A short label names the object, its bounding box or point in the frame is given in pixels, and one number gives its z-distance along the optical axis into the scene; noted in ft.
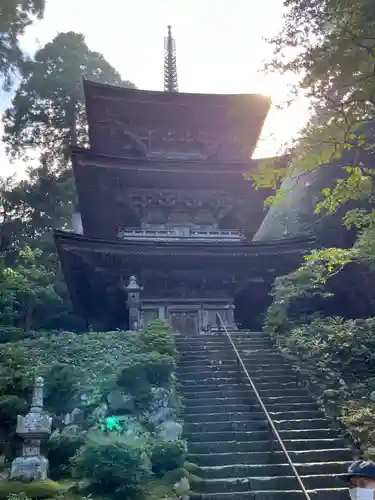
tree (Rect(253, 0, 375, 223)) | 25.14
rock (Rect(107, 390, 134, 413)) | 30.37
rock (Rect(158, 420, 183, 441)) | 27.96
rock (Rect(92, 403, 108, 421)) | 29.43
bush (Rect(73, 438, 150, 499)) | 21.77
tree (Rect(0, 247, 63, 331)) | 60.90
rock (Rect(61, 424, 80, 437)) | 27.91
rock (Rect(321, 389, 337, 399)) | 31.81
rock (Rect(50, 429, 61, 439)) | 27.45
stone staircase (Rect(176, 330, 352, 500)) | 24.66
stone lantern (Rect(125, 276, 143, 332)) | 54.80
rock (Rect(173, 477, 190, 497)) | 23.20
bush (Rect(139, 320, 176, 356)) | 36.76
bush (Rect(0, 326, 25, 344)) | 49.24
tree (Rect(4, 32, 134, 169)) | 105.09
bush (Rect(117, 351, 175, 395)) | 32.04
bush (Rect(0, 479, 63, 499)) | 21.99
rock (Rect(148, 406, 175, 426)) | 29.71
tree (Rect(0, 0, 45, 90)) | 80.33
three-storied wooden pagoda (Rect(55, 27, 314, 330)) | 57.26
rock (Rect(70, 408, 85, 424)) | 29.62
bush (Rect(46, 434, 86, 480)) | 26.62
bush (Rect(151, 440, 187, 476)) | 25.04
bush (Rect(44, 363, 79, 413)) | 30.96
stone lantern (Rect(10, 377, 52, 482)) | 23.99
